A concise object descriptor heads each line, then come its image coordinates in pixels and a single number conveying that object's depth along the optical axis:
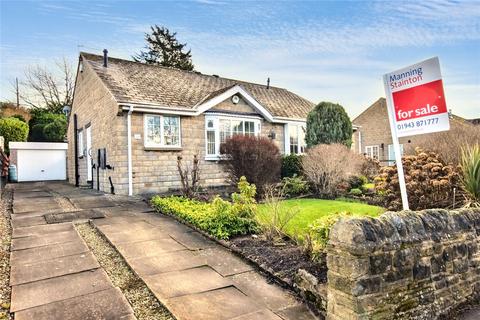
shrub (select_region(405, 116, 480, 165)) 7.12
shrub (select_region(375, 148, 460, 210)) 6.38
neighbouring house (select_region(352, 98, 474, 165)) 29.47
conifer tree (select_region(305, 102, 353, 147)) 14.66
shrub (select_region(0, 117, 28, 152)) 22.71
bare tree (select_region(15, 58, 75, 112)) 31.70
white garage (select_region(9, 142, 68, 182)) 20.06
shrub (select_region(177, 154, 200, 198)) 9.94
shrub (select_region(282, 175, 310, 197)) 11.65
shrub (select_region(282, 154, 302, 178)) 14.18
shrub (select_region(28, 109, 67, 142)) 25.52
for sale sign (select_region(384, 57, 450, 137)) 4.45
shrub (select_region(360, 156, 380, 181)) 13.62
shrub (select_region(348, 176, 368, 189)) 11.97
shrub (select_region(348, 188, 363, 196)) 11.23
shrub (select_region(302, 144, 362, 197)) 10.95
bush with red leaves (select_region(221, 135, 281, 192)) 10.65
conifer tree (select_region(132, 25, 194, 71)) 34.44
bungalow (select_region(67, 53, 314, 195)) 11.71
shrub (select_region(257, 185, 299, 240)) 5.54
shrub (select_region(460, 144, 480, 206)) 5.57
